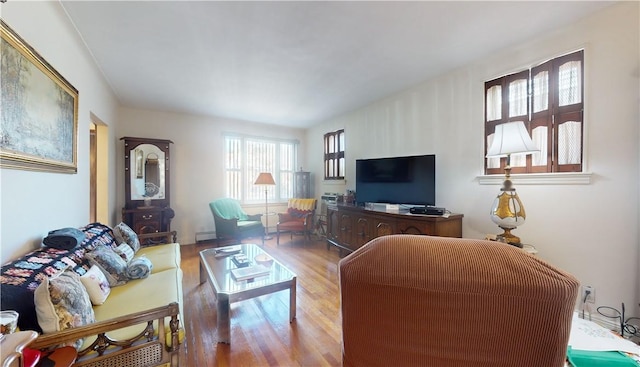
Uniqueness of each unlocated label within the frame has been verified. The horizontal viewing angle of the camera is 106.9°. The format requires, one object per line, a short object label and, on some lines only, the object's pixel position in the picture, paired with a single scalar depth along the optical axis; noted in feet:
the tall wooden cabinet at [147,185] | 12.48
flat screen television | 9.93
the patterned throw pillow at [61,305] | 3.55
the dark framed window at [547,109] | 6.72
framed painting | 4.18
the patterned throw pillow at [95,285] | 4.94
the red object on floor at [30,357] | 2.68
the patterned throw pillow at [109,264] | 5.88
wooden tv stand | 8.74
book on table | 6.79
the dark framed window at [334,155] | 15.80
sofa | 3.54
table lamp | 6.60
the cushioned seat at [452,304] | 1.91
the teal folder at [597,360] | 3.55
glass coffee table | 5.84
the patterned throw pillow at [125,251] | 7.06
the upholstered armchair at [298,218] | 15.23
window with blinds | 16.83
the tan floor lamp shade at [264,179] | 15.58
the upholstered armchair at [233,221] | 13.66
